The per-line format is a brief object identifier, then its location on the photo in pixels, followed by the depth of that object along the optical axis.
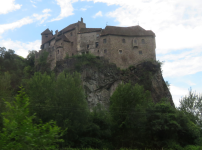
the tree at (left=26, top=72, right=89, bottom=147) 30.84
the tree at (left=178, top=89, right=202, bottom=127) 47.12
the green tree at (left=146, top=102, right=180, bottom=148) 32.72
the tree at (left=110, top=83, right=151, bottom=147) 34.44
